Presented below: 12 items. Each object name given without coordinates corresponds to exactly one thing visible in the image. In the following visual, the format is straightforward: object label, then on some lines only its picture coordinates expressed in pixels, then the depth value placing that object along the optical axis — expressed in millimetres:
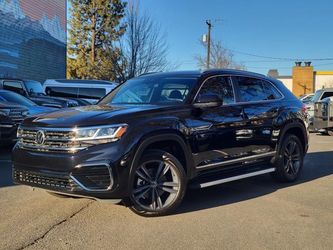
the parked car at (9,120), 10867
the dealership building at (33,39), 26031
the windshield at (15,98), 12406
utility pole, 43094
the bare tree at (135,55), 34469
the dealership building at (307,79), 60312
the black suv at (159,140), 5168
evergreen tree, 38031
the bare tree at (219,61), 58594
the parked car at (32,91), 17516
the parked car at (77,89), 23266
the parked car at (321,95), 19056
